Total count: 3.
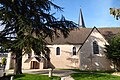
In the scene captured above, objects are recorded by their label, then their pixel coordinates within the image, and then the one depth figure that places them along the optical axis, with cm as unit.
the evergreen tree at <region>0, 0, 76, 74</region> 959
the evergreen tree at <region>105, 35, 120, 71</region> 1412
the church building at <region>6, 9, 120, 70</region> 1565
